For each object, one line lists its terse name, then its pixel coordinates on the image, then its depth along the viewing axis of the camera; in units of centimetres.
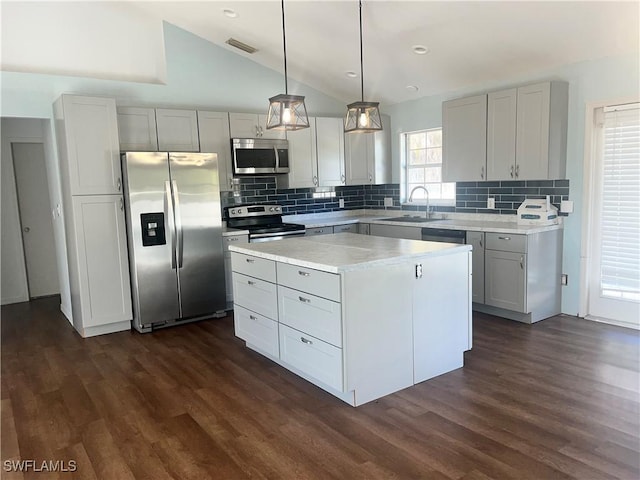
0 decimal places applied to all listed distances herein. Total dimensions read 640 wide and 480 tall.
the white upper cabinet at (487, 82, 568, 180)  432
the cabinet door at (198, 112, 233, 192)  520
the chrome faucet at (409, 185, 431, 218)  584
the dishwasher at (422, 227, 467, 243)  487
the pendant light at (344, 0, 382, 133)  312
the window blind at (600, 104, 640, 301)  408
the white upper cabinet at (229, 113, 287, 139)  538
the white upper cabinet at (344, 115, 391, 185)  616
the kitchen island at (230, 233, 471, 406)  284
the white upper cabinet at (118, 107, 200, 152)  476
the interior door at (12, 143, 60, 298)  609
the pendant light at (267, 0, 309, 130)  293
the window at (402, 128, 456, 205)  581
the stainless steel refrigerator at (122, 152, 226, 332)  453
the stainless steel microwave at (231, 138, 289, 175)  531
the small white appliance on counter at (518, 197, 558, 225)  451
